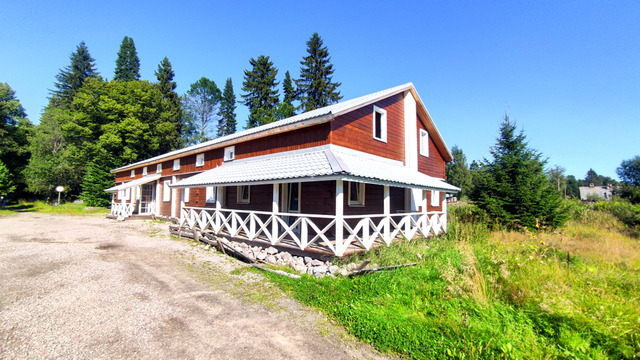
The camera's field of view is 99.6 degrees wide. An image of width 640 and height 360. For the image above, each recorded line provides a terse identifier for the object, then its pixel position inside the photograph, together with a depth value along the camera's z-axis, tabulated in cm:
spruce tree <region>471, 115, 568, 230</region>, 1311
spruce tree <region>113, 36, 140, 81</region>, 4262
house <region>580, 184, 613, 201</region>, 6000
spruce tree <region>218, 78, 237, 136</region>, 4237
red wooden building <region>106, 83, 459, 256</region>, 827
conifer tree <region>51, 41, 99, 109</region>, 4499
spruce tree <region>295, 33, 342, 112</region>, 3353
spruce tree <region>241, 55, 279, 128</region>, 3675
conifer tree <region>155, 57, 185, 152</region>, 3709
